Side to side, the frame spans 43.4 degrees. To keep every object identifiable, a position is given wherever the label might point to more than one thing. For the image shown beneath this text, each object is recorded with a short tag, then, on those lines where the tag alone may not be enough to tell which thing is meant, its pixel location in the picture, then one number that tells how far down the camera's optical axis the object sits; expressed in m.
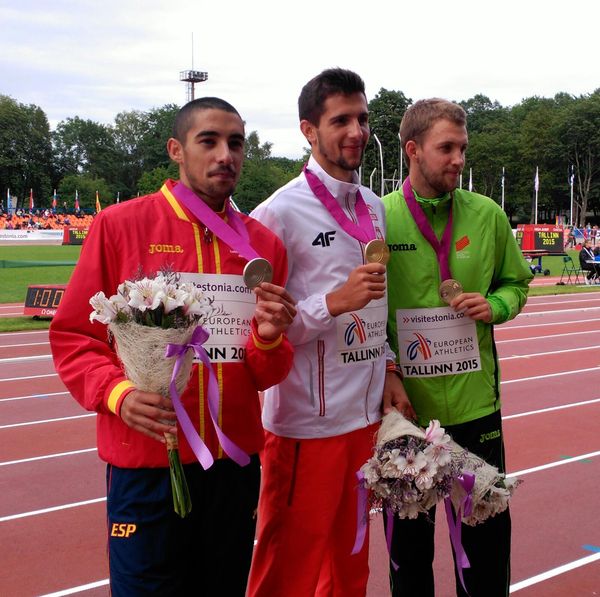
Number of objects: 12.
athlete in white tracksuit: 2.96
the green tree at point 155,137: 89.75
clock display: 14.25
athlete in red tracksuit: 2.36
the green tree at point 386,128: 69.38
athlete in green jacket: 3.16
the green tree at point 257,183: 62.81
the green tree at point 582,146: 70.00
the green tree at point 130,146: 92.62
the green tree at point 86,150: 90.12
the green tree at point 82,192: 77.46
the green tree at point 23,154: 81.75
